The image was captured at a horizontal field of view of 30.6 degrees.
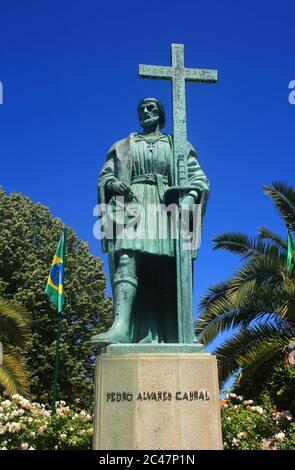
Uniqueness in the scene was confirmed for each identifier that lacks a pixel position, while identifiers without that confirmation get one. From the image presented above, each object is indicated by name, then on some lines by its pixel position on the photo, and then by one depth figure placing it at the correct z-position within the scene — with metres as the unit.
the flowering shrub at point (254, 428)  9.94
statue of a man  5.82
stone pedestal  4.86
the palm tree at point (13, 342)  12.97
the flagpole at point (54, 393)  10.97
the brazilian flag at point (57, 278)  16.53
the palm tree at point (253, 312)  12.37
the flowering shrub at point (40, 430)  9.45
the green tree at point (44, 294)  21.47
